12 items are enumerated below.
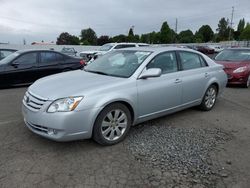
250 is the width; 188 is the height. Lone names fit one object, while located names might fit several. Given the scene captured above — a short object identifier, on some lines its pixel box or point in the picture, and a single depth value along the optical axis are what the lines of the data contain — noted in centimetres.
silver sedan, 260
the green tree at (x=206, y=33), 6553
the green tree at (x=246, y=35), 4892
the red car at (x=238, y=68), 674
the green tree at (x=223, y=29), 7168
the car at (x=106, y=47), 1242
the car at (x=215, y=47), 3555
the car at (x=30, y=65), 601
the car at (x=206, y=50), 3378
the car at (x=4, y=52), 792
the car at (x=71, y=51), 1729
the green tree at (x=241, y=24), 7881
